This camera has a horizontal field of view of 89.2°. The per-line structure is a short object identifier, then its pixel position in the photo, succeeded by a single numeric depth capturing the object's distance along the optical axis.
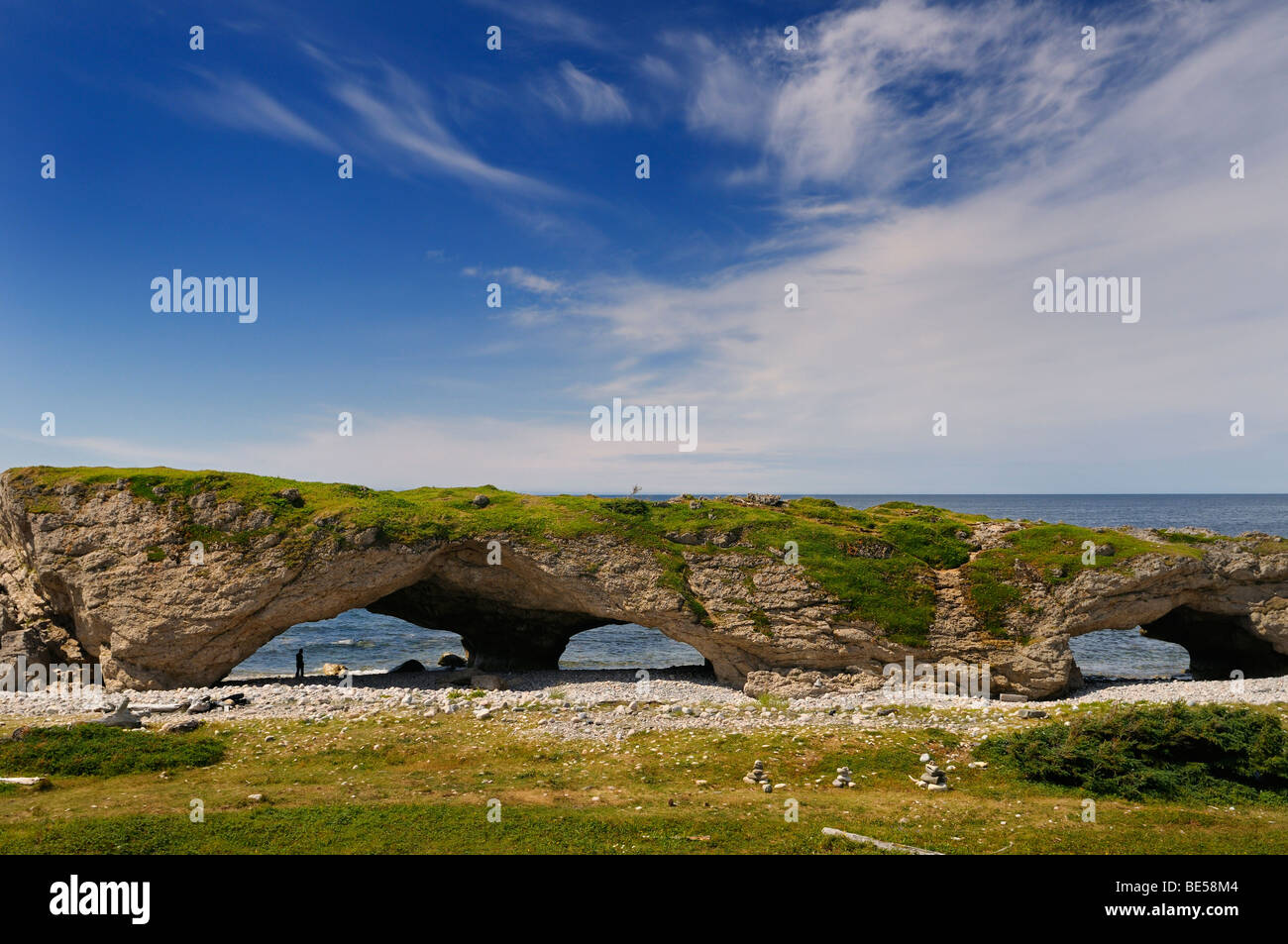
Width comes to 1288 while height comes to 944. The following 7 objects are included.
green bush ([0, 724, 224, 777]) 18.23
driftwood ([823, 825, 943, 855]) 12.82
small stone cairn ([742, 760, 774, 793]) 17.38
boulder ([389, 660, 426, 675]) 34.91
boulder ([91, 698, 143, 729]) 22.05
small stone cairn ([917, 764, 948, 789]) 17.44
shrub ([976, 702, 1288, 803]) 16.41
